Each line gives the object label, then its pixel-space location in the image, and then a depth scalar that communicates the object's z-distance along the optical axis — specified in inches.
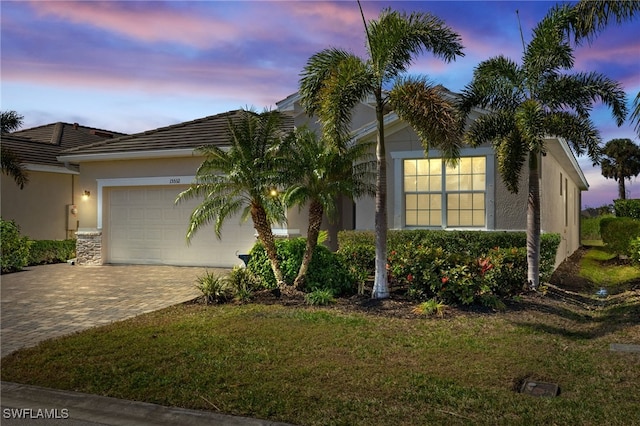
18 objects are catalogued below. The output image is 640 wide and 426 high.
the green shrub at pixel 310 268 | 414.9
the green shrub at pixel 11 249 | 601.6
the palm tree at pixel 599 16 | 358.0
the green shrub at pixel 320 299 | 374.0
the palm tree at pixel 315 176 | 386.3
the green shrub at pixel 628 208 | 925.8
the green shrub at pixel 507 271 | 382.0
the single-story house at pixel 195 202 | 525.0
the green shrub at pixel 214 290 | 389.4
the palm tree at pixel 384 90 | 358.3
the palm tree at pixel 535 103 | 395.5
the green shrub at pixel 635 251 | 515.2
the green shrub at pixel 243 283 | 389.7
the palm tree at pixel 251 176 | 402.0
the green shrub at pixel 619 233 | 700.7
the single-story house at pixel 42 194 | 735.7
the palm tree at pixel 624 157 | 1802.4
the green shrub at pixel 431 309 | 337.7
